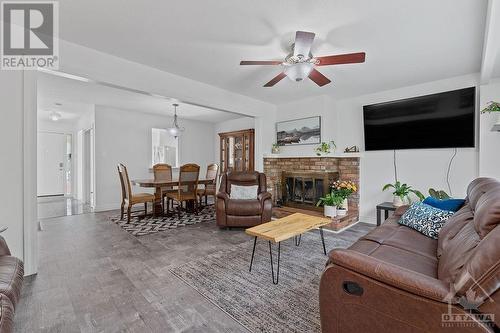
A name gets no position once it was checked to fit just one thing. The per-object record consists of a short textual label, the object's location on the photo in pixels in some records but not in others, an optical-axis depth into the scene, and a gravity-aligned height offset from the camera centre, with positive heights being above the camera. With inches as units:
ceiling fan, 81.4 +40.1
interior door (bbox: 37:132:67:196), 266.2 +2.6
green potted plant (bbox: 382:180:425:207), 139.5 -17.5
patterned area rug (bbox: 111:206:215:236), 143.6 -40.1
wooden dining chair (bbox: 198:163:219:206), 201.0 -12.8
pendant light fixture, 204.7 +31.7
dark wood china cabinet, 240.8 +16.8
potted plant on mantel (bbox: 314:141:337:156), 165.2 +12.7
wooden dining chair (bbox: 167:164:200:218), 172.1 -16.5
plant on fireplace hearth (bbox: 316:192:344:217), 148.4 -25.1
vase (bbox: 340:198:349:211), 153.9 -27.2
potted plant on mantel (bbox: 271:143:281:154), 196.5 +14.8
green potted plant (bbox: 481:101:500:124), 105.7 +26.6
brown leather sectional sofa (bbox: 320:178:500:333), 34.8 -21.9
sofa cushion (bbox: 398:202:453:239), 81.0 -20.0
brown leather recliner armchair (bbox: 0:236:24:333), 39.9 -25.5
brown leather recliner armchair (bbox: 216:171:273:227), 140.4 -28.3
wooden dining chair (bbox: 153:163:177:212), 186.4 -7.6
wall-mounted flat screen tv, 126.1 +26.5
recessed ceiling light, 217.2 +48.1
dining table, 161.0 -14.5
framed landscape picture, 173.8 +27.2
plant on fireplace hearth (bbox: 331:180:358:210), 153.5 -16.3
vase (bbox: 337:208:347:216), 150.9 -30.8
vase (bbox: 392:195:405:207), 139.5 -22.3
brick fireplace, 168.6 -9.3
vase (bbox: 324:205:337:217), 148.2 -29.8
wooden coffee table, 82.1 -25.1
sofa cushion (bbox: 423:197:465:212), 89.0 -15.8
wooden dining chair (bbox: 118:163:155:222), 156.6 -22.0
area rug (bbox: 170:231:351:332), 62.7 -41.9
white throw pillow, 151.0 -18.0
